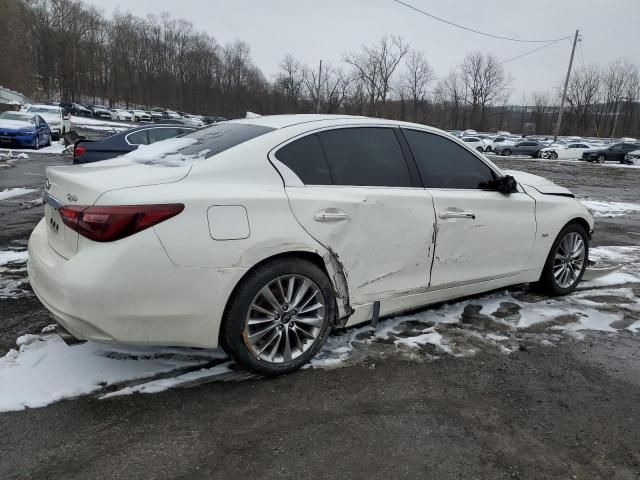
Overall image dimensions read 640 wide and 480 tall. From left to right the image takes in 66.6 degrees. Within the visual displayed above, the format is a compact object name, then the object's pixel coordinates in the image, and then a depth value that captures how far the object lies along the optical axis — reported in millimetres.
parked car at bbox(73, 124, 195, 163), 9211
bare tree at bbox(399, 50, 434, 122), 83375
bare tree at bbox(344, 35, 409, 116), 74312
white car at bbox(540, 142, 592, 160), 39188
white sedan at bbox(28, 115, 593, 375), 2512
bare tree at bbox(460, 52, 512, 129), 85688
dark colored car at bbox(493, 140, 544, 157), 40675
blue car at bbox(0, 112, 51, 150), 18688
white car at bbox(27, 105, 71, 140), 24647
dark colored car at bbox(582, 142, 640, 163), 36188
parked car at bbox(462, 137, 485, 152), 43000
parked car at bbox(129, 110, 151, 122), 61656
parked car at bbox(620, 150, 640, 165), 34281
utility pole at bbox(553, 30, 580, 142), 46822
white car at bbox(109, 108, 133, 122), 61125
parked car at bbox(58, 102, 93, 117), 61650
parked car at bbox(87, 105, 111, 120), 61956
